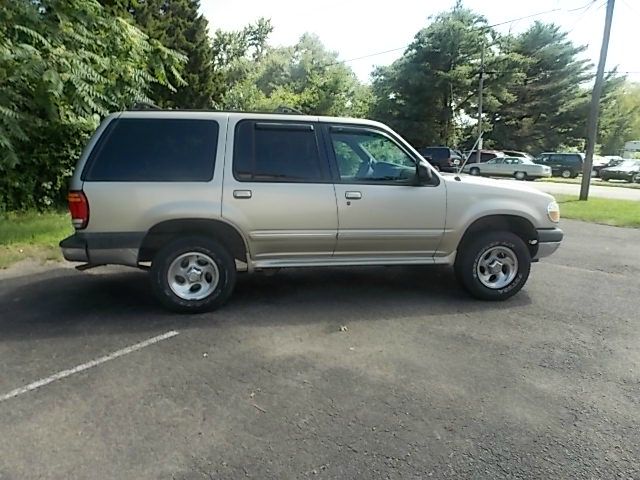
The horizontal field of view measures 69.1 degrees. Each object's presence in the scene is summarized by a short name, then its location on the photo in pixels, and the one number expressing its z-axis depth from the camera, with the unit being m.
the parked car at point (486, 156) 35.97
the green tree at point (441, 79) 39.09
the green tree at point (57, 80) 7.70
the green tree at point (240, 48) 39.88
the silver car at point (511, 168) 31.97
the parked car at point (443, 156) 28.60
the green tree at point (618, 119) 46.19
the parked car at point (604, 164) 32.75
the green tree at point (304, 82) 28.19
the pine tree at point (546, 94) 43.53
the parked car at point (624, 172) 30.86
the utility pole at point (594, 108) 14.40
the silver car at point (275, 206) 4.39
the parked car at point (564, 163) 33.47
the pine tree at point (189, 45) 19.12
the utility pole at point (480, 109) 33.49
